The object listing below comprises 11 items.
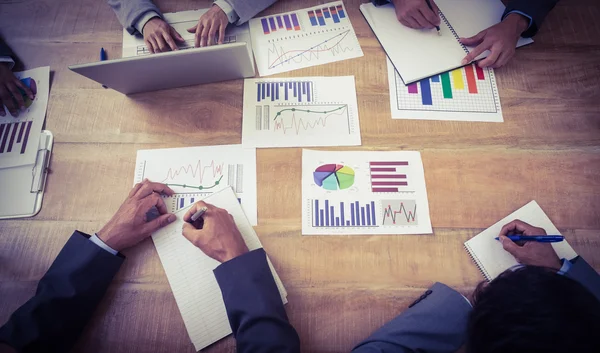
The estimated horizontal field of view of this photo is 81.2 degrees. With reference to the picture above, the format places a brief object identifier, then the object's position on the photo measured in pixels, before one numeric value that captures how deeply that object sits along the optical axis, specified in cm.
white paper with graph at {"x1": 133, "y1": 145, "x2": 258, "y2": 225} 94
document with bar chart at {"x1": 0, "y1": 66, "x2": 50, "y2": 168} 99
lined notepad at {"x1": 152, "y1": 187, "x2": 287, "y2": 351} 83
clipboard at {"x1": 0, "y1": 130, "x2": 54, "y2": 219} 94
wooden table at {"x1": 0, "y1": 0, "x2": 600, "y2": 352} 85
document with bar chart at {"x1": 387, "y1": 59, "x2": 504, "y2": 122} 101
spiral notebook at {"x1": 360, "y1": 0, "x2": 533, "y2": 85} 105
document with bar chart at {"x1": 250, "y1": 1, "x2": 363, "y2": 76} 108
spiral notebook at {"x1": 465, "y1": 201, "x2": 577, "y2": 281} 87
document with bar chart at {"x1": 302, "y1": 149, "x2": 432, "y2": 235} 91
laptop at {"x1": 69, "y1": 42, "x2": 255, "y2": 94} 83
